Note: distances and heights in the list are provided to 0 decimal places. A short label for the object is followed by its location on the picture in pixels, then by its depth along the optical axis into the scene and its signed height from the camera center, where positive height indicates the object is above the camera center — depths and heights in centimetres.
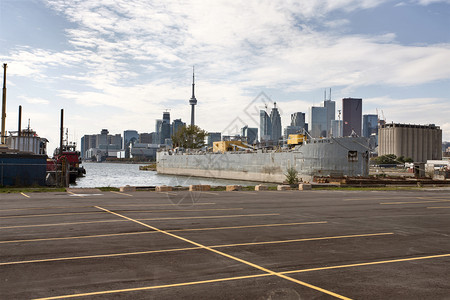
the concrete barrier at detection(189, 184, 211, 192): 3451 -255
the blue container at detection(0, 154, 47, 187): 3547 -129
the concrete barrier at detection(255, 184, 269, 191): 3764 -260
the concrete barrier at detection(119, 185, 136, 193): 3203 -257
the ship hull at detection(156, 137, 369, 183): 7275 +12
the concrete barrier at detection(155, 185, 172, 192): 3350 -259
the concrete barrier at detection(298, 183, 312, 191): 3957 -248
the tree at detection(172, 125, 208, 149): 17338 +1016
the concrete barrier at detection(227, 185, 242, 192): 3636 -257
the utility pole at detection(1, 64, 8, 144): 5777 +646
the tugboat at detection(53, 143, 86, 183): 7809 -100
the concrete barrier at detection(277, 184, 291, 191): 3816 -258
